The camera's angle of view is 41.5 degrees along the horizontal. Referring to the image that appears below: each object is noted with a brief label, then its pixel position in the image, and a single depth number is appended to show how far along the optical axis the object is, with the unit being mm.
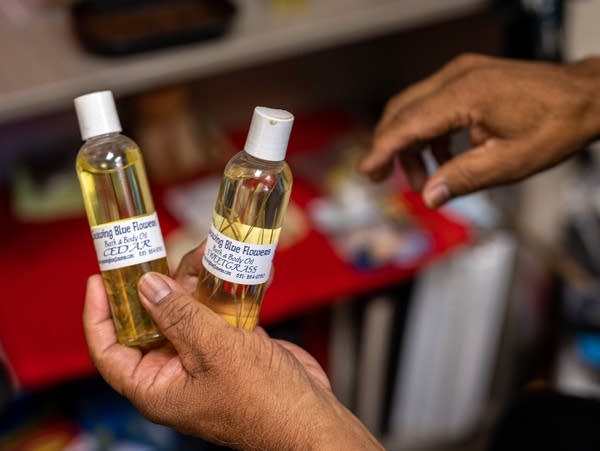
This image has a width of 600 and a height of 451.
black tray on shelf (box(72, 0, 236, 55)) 1257
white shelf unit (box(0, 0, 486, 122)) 1202
